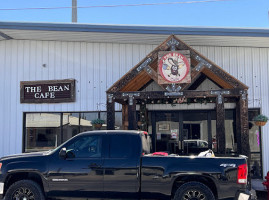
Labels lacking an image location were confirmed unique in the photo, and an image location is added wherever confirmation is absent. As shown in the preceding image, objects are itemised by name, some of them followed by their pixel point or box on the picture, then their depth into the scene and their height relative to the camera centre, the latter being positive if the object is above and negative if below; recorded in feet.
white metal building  38.65 +5.70
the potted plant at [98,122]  37.42 -1.22
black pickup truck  20.21 -3.94
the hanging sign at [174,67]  30.12 +4.24
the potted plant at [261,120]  34.53 -0.87
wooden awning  29.17 +3.97
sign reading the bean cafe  40.49 +2.65
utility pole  68.13 +21.10
